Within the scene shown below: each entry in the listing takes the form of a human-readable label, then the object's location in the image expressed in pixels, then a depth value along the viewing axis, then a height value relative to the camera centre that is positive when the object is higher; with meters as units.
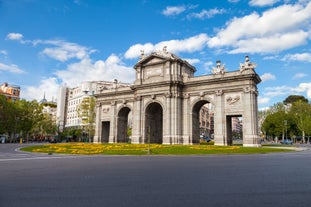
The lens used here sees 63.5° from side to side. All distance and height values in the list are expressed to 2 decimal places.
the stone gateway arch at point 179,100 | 41.47 +6.23
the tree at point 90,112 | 69.50 +5.93
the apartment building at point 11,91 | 111.25 +18.97
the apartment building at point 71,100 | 115.00 +16.07
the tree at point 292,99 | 106.43 +15.27
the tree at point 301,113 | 82.69 +7.31
